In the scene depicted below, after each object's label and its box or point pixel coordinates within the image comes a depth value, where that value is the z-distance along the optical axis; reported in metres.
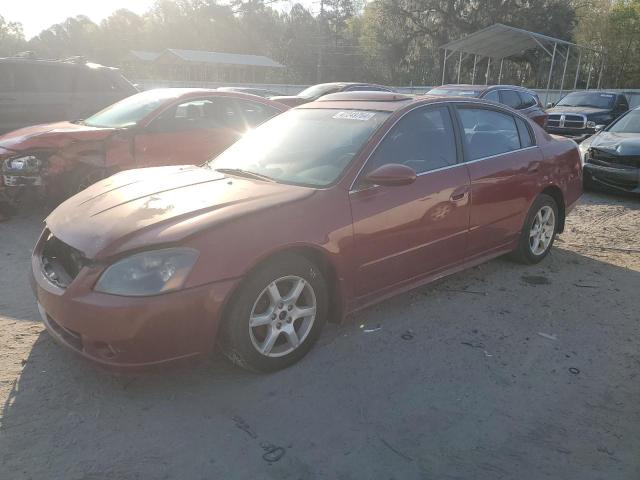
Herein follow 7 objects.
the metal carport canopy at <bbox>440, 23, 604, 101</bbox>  23.48
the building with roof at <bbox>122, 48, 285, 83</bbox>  41.53
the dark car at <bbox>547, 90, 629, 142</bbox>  13.56
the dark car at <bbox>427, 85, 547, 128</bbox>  11.62
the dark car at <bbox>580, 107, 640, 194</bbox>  7.89
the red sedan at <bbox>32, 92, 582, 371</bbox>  2.71
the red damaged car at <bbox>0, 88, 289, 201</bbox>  6.10
